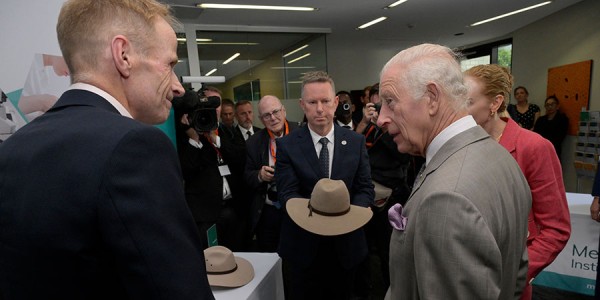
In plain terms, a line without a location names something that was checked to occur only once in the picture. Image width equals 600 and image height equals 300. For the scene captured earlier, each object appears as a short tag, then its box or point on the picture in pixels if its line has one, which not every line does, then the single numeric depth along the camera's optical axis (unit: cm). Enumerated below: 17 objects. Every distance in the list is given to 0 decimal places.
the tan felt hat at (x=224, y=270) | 145
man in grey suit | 72
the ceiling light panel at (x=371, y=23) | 685
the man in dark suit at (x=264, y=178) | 237
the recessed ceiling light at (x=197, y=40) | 639
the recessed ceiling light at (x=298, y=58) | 763
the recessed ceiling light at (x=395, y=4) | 565
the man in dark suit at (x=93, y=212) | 54
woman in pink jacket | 128
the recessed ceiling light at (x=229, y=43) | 669
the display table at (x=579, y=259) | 246
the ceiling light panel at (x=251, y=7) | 521
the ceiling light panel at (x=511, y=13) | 609
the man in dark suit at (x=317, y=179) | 183
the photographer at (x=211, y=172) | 210
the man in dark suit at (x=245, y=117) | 405
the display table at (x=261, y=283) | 144
